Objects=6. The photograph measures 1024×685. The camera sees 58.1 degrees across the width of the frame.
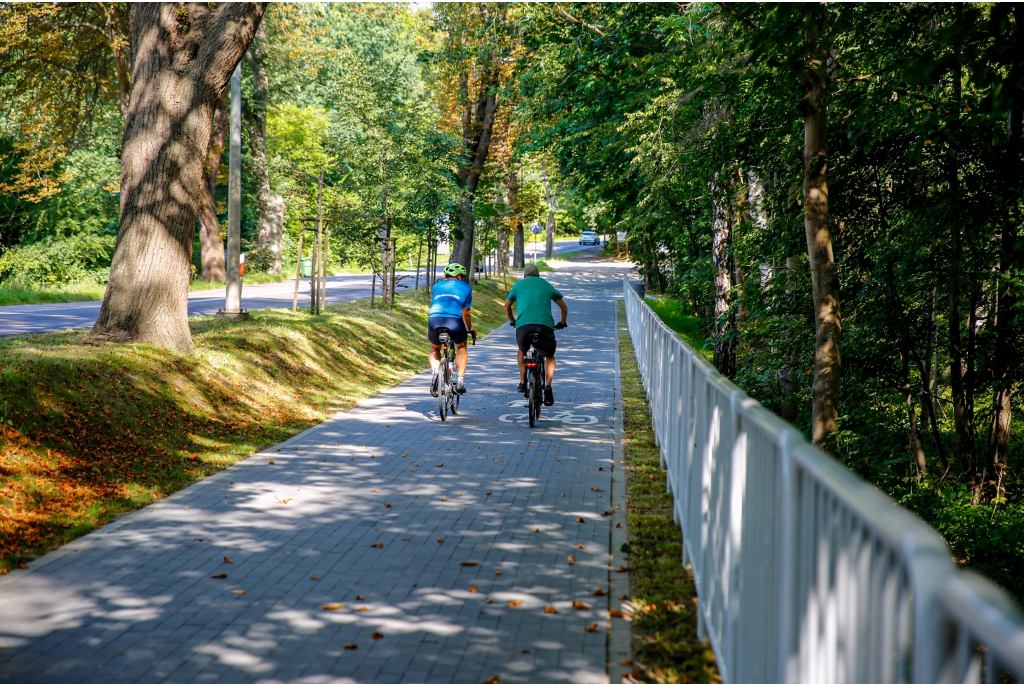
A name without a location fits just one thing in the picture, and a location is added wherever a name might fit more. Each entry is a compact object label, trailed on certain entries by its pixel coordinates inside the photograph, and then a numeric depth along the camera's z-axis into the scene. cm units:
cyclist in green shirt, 1252
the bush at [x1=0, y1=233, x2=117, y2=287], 3109
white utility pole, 1733
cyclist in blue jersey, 1267
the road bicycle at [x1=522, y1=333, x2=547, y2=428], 1209
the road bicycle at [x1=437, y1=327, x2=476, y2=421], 1240
